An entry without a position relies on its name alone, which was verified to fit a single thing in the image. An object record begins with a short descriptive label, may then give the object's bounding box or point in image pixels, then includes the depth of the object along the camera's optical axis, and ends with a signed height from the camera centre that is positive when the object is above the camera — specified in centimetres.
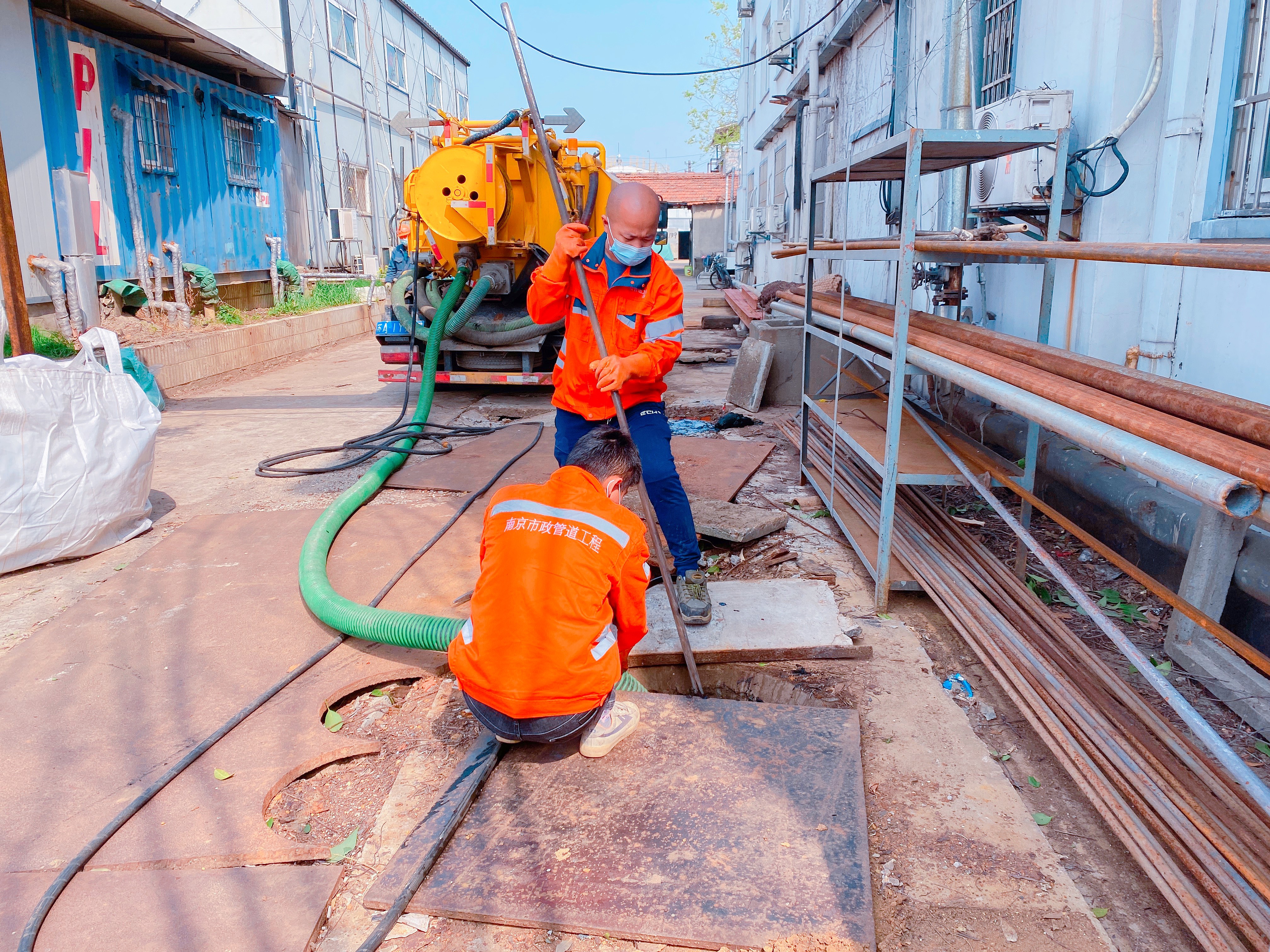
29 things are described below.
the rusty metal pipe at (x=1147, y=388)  183 -26
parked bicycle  2403 +37
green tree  4012 +756
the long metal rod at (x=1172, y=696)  193 -95
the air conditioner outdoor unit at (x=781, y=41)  1363 +382
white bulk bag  403 -81
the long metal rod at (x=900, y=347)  330 -24
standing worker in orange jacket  325 -18
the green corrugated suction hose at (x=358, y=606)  317 -125
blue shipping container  918 +172
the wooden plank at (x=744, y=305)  1191 -31
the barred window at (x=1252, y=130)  348 +63
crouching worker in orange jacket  226 -84
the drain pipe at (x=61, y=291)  820 -4
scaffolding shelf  337 +57
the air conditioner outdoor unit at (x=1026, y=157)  446 +66
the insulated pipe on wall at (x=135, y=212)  1016 +86
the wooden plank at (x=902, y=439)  371 -75
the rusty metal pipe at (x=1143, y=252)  152 +7
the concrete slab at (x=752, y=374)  748 -76
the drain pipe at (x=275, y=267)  1372 +31
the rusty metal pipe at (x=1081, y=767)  184 -128
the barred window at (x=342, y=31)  1745 +521
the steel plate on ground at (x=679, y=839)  197 -138
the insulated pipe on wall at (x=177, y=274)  1060 +16
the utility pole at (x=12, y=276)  526 +7
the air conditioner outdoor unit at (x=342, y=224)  1661 +119
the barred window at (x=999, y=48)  564 +156
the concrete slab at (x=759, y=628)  321 -130
